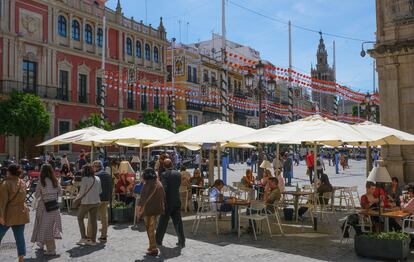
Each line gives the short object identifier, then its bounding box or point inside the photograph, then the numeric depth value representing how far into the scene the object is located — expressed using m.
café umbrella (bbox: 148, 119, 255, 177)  11.27
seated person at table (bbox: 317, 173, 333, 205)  11.41
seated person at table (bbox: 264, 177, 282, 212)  10.13
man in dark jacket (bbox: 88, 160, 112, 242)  8.81
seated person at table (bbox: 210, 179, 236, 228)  9.77
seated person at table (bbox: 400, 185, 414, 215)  7.93
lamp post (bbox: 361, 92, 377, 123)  30.94
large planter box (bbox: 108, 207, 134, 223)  11.06
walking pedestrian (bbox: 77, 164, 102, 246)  8.30
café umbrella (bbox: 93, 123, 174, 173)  13.09
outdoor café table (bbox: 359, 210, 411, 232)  7.63
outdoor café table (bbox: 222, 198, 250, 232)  9.22
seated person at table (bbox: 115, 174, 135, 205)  12.22
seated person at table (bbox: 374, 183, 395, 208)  8.44
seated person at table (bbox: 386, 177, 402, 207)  10.20
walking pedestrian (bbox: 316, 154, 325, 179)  19.56
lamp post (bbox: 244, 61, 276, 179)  18.53
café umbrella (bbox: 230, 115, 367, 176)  8.54
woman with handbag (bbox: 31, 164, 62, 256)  7.56
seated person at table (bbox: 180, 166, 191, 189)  12.48
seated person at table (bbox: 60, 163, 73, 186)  15.01
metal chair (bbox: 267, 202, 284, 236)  9.80
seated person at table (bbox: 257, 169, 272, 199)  12.58
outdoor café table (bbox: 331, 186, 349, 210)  11.44
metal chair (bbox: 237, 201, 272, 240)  8.89
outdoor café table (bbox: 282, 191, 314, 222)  10.95
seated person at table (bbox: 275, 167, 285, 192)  12.41
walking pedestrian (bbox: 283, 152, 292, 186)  22.12
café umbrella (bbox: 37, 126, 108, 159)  14.66
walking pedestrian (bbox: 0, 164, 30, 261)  6.68
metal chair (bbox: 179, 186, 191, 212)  12.52
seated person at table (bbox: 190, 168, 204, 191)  13.51
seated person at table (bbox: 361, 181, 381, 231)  8.56
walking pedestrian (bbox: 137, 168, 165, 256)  7.78
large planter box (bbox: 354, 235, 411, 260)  7.02
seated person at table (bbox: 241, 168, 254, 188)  13.35
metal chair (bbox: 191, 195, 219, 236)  9.63
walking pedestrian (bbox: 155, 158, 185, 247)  8.31
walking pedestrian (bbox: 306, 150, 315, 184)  22.42
